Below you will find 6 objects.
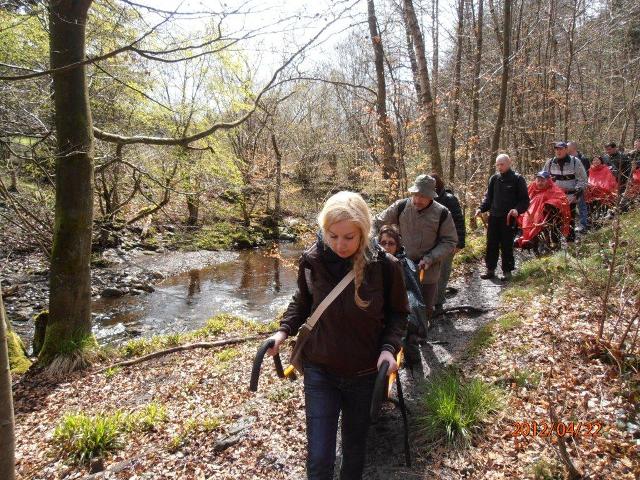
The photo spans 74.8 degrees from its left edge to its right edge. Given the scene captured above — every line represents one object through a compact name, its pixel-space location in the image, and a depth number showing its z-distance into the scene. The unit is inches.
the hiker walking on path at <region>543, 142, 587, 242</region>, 333.4
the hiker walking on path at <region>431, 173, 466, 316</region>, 226.4
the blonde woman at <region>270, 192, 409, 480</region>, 96.3
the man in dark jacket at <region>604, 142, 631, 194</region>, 384.9
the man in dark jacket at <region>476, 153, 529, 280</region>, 286.2
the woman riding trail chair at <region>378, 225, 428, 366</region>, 158.9
